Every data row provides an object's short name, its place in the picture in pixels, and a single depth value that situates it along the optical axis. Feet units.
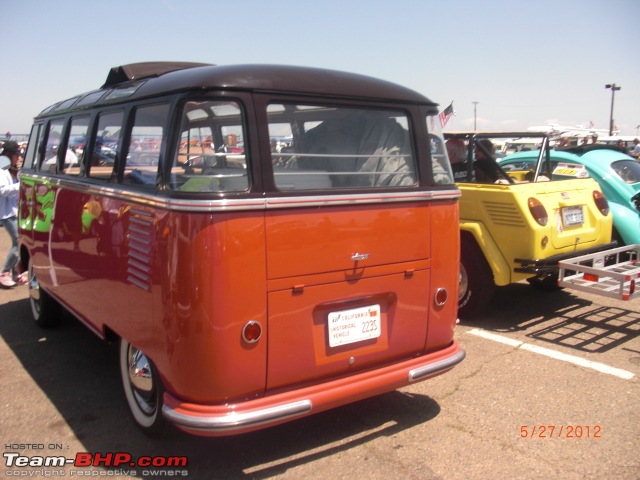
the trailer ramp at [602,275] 16.02
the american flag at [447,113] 32.16
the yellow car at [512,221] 17.53
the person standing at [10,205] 23.80
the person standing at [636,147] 61.05
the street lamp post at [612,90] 118.21
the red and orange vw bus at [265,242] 9.29
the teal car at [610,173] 21.54
